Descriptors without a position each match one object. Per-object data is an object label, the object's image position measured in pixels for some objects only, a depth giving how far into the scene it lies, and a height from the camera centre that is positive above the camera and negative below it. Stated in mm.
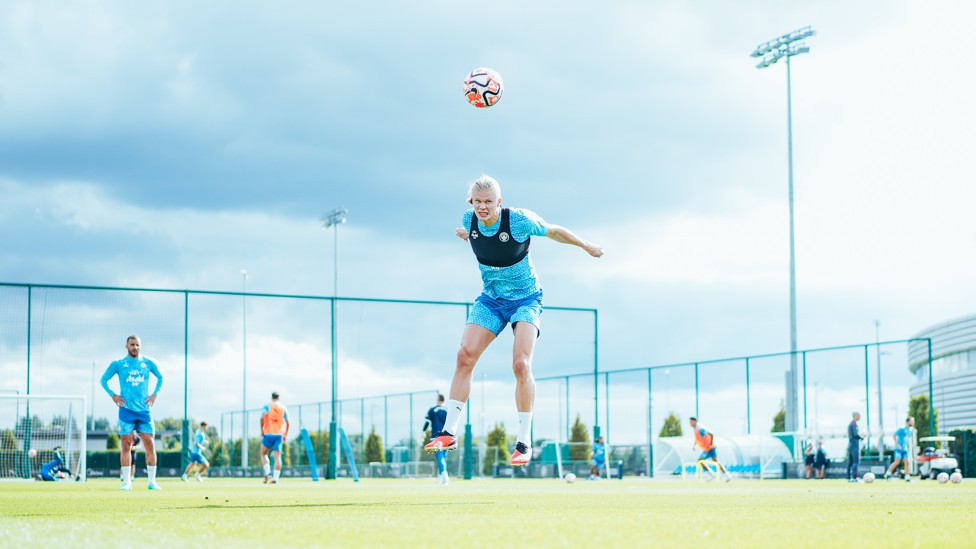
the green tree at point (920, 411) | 37706 -2072
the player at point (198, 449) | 19234 -1747
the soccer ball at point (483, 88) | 7598 +2210
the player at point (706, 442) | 20844 -1756
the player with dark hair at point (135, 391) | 10055 -293
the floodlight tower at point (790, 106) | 25709 +8206
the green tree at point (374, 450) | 26719 -2491
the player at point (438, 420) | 15836 -970
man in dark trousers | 19927 -1842
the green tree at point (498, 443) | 30734 -2600
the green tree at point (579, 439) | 30172 -2516
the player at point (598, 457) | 23422 -2344
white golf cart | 19891 -2147
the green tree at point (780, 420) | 26859 -1703
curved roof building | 51125 -258
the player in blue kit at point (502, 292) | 6211 +487
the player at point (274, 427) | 16625 -1123
